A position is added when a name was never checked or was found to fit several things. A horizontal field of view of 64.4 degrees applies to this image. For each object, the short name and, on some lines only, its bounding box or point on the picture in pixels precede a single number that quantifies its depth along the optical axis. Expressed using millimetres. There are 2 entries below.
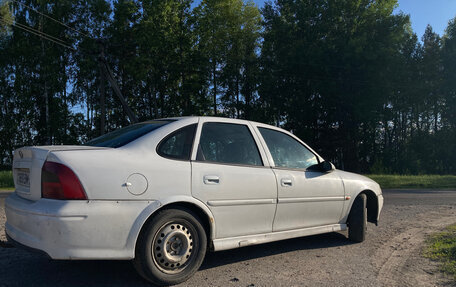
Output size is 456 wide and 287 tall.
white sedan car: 3080
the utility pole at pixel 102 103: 22175
